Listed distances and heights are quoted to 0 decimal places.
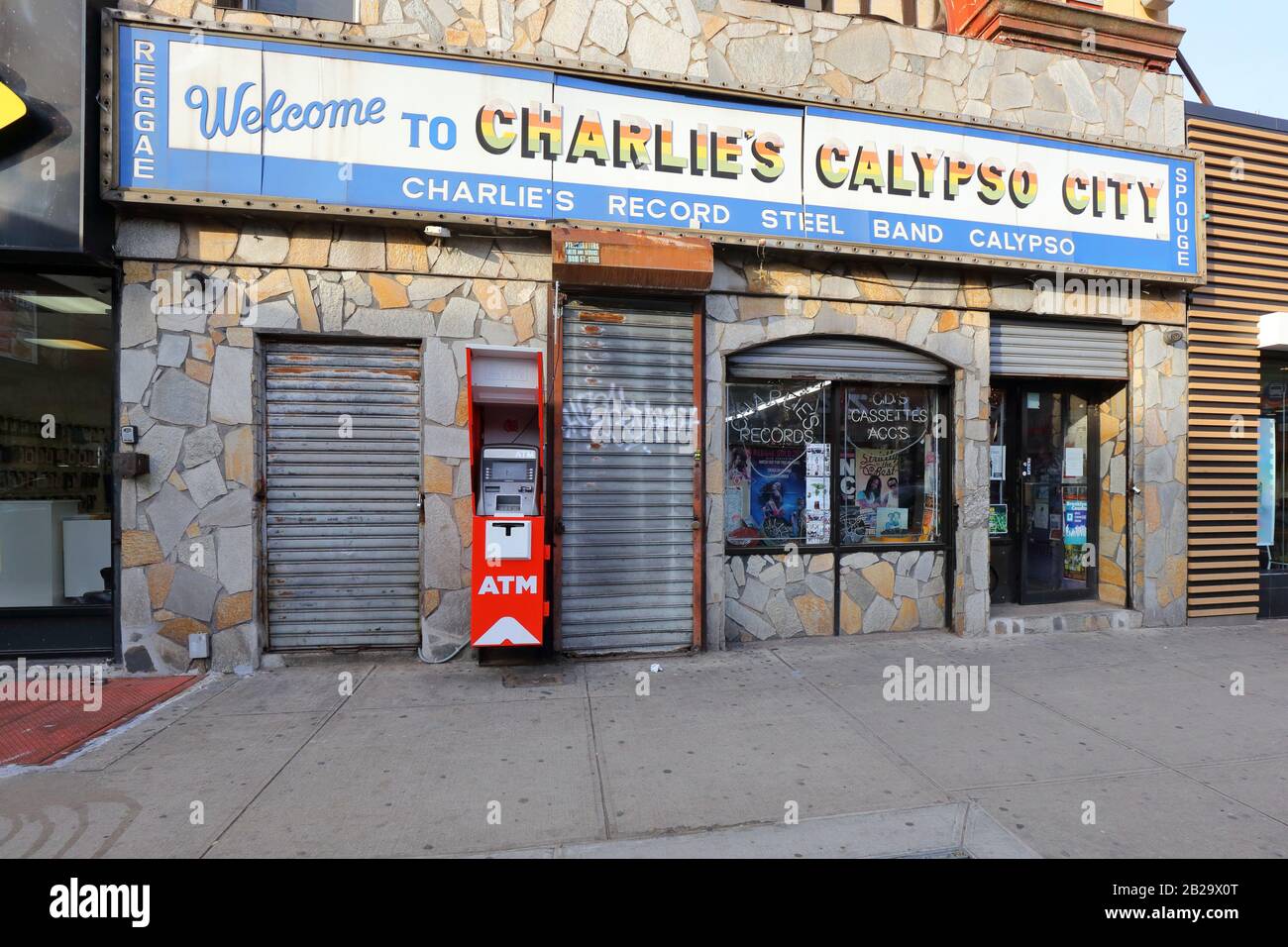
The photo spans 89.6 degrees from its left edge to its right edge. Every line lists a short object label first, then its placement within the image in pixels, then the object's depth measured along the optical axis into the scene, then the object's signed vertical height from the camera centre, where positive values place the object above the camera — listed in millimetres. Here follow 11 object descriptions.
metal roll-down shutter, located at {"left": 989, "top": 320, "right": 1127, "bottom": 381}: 6867 +1384
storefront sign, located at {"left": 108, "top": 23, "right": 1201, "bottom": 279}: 5125 +2842
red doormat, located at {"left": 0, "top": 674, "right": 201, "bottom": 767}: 3953 -1633
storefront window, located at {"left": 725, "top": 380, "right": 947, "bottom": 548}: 6422 +145
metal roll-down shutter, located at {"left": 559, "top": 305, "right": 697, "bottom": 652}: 5777 -138
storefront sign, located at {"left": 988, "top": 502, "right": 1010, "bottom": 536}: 7305 -466
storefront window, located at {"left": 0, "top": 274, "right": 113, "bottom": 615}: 5395 +301
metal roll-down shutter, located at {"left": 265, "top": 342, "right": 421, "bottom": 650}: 5500 -133
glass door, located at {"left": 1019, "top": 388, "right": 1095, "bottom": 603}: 7418 -291
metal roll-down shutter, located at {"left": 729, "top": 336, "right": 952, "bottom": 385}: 6266 +1154
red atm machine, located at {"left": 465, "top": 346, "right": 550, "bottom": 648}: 4926 -152
